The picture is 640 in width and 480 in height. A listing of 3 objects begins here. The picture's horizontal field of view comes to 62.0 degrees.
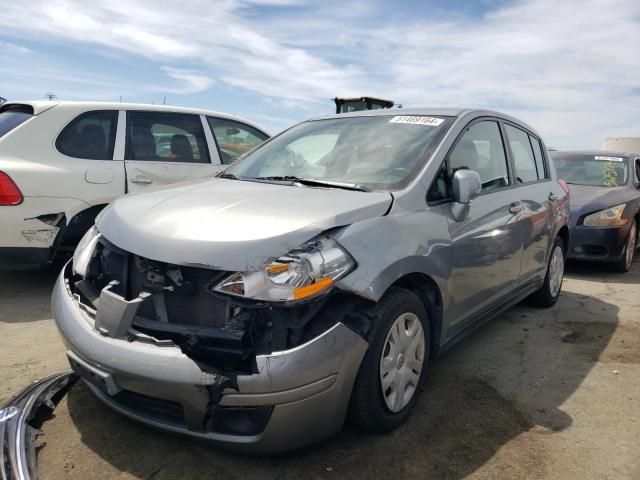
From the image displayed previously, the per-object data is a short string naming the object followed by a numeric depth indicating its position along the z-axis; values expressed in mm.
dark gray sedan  6359
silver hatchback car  2174
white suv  4398
